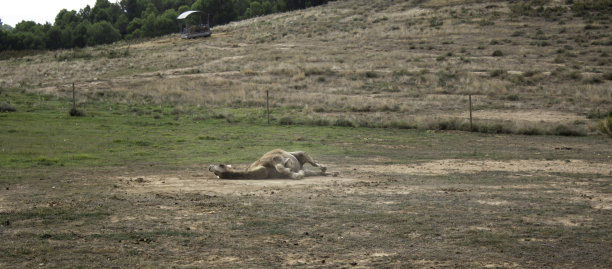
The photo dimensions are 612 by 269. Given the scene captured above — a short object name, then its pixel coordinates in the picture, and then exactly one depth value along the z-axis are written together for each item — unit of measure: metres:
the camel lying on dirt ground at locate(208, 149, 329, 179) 15.09
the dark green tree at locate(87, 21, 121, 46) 115.14
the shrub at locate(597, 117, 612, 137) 26.36
